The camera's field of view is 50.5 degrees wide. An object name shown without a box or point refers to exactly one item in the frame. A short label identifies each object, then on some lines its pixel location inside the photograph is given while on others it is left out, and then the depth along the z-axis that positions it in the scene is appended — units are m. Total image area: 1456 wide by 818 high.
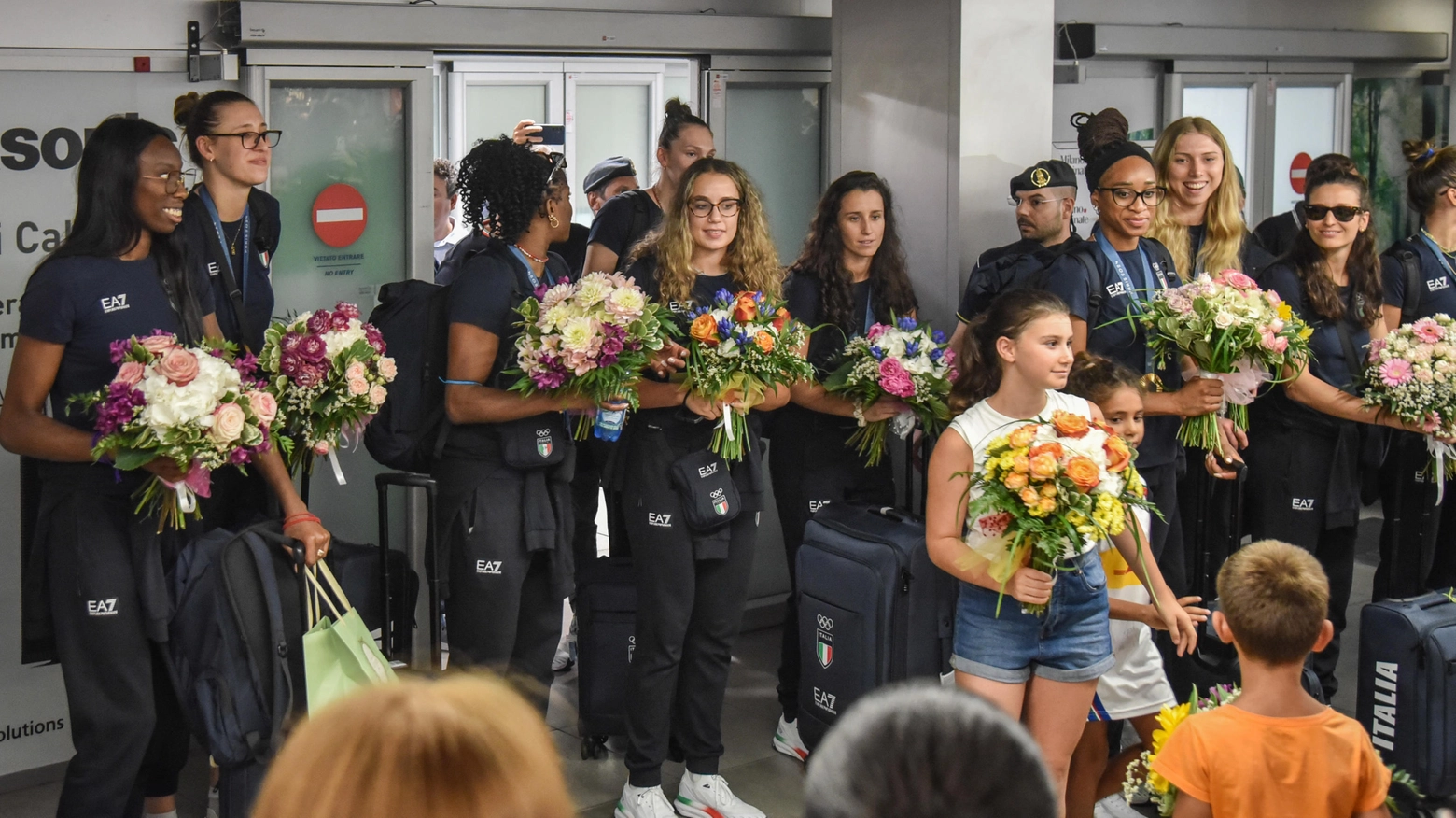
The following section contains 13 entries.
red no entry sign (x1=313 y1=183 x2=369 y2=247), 5.61
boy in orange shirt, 3.00
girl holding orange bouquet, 3.68
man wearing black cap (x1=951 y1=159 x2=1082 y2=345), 5.43
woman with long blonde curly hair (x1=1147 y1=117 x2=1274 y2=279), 5.49
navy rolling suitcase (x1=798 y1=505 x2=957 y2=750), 4.70
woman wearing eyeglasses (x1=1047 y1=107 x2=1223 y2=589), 4.96
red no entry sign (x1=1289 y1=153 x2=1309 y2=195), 9.05
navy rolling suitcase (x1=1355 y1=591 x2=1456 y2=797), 4.68
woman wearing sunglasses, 5.44
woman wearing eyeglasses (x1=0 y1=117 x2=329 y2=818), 3.88
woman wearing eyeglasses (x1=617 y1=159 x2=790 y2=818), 4.55
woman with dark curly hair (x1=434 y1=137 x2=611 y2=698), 4.43
